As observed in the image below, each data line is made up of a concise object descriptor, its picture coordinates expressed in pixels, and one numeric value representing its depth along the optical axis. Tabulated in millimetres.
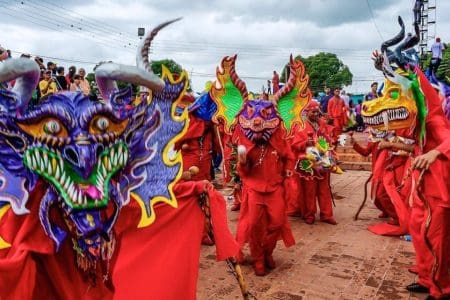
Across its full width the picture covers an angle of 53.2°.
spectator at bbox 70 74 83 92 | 7388
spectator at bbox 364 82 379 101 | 9098
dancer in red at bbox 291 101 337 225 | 7172
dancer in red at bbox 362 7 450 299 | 3988
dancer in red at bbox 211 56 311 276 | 4832
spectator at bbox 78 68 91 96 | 7583
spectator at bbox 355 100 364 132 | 13041
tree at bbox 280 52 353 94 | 44312
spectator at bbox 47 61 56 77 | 8003
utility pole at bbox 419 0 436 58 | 28281
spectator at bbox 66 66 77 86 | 8688
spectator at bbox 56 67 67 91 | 7285
